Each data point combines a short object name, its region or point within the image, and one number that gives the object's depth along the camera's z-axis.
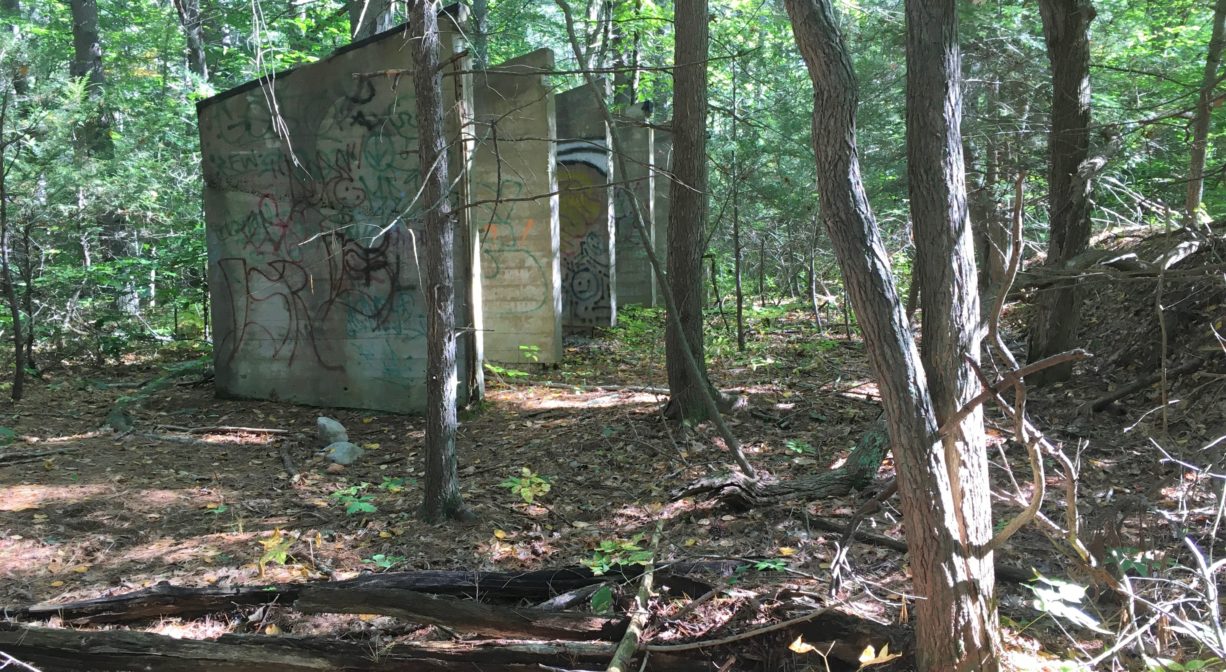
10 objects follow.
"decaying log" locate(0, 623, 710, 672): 3.19
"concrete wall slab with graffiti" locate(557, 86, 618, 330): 13.07
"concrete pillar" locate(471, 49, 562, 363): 10.17
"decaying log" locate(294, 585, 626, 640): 3.35
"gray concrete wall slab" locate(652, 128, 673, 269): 16.17
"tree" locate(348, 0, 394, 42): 10.69
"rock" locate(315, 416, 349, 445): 7.27
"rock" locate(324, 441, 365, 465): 6.78
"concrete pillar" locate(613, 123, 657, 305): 14.79
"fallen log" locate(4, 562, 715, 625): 3.79
